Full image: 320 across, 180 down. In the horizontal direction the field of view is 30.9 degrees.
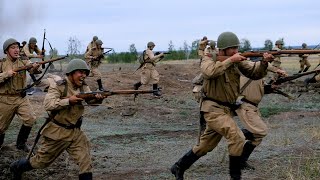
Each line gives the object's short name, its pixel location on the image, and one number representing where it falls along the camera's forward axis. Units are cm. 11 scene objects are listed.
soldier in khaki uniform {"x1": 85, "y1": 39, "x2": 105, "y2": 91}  1961
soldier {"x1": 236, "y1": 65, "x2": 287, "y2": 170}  825
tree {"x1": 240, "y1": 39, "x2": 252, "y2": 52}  4601
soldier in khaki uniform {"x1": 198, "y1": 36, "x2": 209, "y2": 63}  1819
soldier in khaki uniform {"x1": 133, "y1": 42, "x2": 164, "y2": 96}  1962
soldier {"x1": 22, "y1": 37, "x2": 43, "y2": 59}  1571
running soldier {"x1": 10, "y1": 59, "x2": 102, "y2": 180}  716
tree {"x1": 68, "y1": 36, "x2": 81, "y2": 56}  3531
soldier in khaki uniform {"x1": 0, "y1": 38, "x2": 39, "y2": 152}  959
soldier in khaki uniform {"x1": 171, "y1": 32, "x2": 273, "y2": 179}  715
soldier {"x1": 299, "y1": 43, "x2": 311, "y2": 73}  2603
